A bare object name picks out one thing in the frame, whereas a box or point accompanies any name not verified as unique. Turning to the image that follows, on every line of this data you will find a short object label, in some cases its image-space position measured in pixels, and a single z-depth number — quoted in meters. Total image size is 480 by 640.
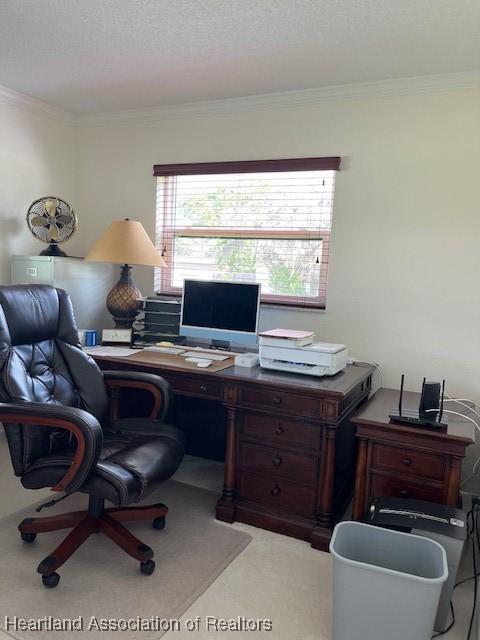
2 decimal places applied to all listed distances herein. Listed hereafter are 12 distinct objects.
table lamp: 2.88
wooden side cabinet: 1.97
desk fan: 3.24
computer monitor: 2.75
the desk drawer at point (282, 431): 2.22
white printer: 2.34
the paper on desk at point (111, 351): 2.67
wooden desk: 2.19
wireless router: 2.05
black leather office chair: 1.80
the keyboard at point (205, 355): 2.68
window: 2.96
